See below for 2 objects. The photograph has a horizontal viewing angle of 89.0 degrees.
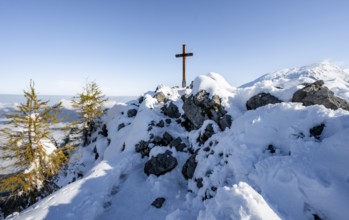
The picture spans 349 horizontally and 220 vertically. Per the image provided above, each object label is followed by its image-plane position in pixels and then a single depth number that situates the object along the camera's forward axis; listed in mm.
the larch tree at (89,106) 23672
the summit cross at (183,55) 22703
